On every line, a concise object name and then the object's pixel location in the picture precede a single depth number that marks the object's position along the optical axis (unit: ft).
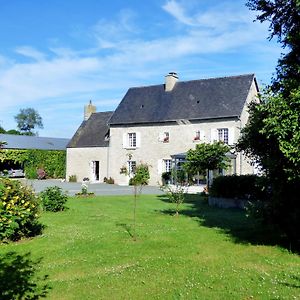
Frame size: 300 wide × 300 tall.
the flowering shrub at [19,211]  26.58
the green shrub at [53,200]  49.14
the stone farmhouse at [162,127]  98.63
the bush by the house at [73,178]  125.29
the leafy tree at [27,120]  323.57
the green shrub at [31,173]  130.82
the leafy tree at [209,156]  65.00
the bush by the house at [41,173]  130.72
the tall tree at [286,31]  26.63
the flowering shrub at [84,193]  70.60
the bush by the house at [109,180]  115.24
